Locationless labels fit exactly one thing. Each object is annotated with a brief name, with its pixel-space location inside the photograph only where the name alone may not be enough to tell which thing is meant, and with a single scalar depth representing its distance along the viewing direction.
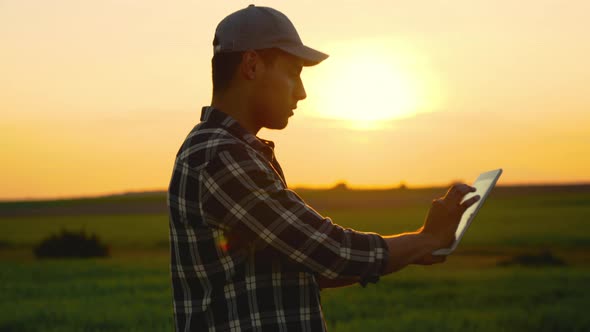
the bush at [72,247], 30.98
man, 2.88
